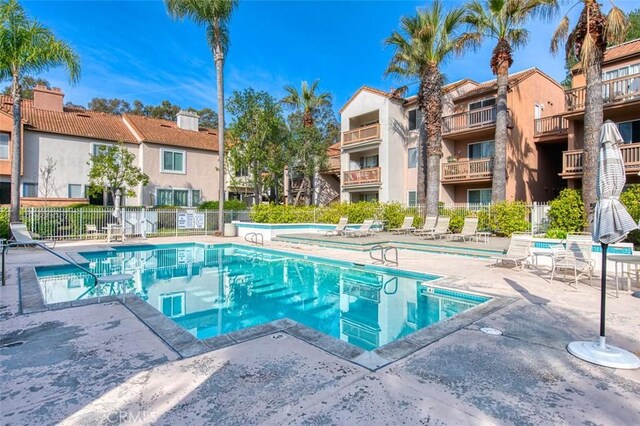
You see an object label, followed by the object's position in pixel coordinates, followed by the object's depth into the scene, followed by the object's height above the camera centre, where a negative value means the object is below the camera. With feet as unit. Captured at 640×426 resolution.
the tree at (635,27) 98.22 +52.20
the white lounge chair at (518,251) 31.55 -3.64
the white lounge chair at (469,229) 49.11 -2.53
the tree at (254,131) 83.10 +19.00
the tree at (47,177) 72.28 +6.86
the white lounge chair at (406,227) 59.93 -2.82
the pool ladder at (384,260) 36.42 -5.40
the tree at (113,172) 69.41 +7.71
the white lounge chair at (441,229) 52.60 -2.69
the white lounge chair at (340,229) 60.70 -3.13
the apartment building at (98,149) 71.15 +14.09
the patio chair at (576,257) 26.50 -3.51
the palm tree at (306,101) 95.40 +30.31
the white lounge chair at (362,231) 58.39 -3.35
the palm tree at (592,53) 40.68 +18.88
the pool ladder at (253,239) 58.20 -5.06
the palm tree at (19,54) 43.80 +20.17
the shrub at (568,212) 43.96 -0.08
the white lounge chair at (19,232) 30.75 -2.02
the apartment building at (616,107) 50.58 +15.64
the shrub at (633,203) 34.76 +0.89
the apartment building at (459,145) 67.87 +14.81
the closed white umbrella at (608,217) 13.29 -0.21
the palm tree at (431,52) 58.08 +27.65
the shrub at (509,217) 52.08 -0.89
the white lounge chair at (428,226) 55.57 -2.43
